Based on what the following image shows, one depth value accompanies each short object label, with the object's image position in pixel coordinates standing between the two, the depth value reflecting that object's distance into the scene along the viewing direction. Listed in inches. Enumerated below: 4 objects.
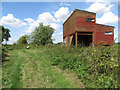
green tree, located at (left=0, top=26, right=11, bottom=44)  1642.5
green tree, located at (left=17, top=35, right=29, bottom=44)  2485.2
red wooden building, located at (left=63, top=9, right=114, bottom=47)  524.1
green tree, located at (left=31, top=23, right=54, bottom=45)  1355.8
